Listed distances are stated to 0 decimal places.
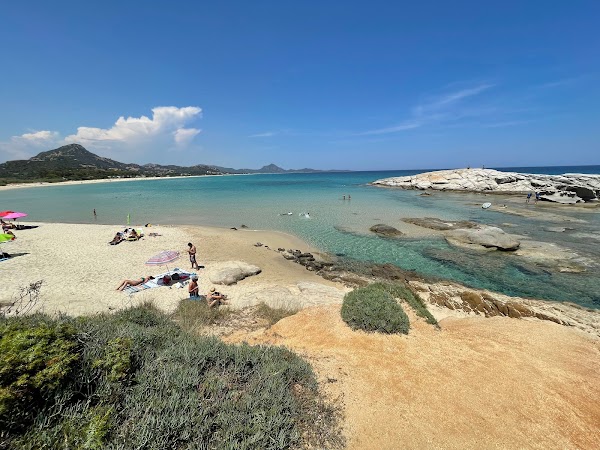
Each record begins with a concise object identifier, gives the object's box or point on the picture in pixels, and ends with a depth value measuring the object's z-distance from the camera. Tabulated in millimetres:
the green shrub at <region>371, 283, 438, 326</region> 9097
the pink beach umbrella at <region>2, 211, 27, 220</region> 21395
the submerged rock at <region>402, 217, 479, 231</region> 25859
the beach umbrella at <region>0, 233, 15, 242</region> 15308
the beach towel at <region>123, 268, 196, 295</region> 11828
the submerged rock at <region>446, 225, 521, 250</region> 18922
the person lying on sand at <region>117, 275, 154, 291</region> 11959
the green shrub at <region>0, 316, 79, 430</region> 2734
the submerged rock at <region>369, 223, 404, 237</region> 24047
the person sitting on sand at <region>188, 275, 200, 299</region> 10930
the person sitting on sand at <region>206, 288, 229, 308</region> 10339
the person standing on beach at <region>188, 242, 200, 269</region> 14795
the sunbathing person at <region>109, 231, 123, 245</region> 18939
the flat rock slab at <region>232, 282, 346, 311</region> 10492
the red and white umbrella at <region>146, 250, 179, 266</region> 15133
